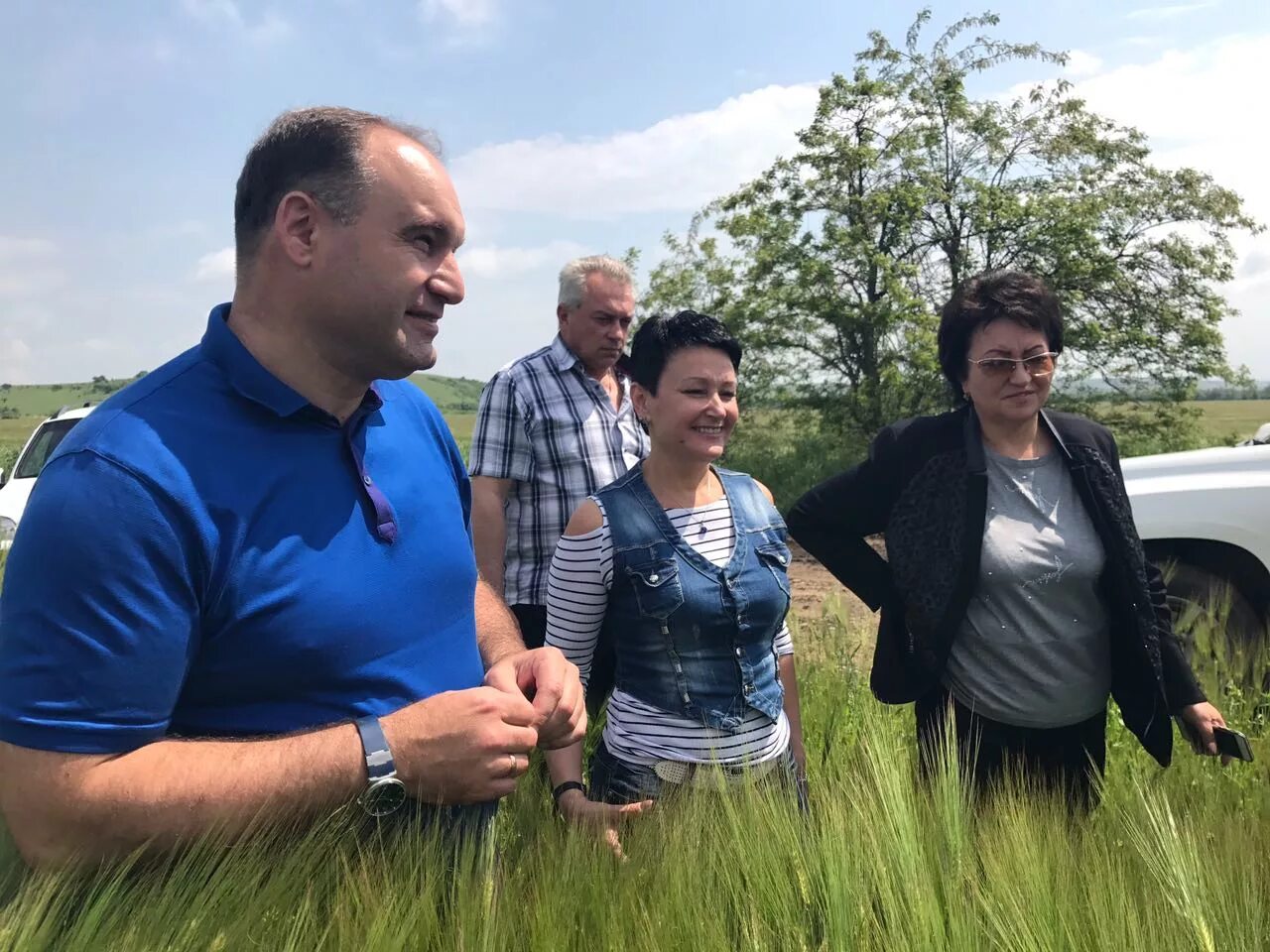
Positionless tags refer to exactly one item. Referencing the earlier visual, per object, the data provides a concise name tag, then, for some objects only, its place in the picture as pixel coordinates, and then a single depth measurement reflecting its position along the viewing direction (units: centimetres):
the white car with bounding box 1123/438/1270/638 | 426
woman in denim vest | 217
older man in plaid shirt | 345
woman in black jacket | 248
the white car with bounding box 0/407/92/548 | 878
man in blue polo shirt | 108
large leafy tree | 1228
